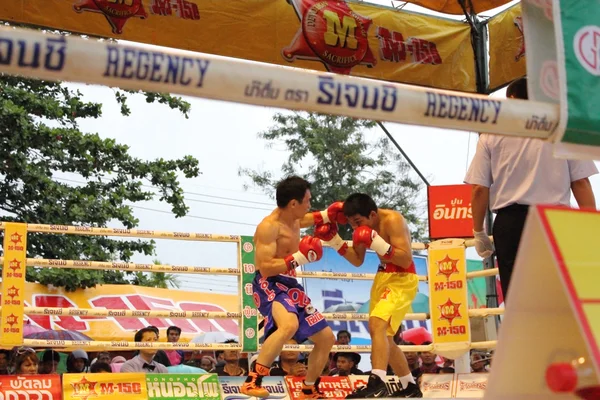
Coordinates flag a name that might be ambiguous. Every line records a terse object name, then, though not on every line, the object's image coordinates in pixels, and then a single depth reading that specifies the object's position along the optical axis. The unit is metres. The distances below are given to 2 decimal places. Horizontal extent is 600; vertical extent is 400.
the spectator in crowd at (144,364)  6.34
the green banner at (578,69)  2.47
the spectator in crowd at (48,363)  7.21
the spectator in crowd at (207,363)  8.48
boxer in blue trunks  4.89
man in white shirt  3.70
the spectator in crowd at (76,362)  7.43
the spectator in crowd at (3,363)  6.80
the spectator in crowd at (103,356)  7.69
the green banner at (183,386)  5.27
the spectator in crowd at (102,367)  6.06
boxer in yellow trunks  5.02
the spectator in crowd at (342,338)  8.43
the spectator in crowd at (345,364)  7.44
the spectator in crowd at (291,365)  7.03
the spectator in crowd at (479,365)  8.41
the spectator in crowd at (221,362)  7.85
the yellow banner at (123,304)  11.73
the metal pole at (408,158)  10.65
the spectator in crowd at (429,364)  8.38
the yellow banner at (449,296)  6.25
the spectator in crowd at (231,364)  7.13
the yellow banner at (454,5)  6.29
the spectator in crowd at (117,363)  7.13
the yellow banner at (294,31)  5.62
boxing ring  1.89
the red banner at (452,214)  8.31
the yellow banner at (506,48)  6.59
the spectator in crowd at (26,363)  6.13
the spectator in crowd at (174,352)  7.48
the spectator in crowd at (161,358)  7.21
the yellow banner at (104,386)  5.06
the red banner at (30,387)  4.86
